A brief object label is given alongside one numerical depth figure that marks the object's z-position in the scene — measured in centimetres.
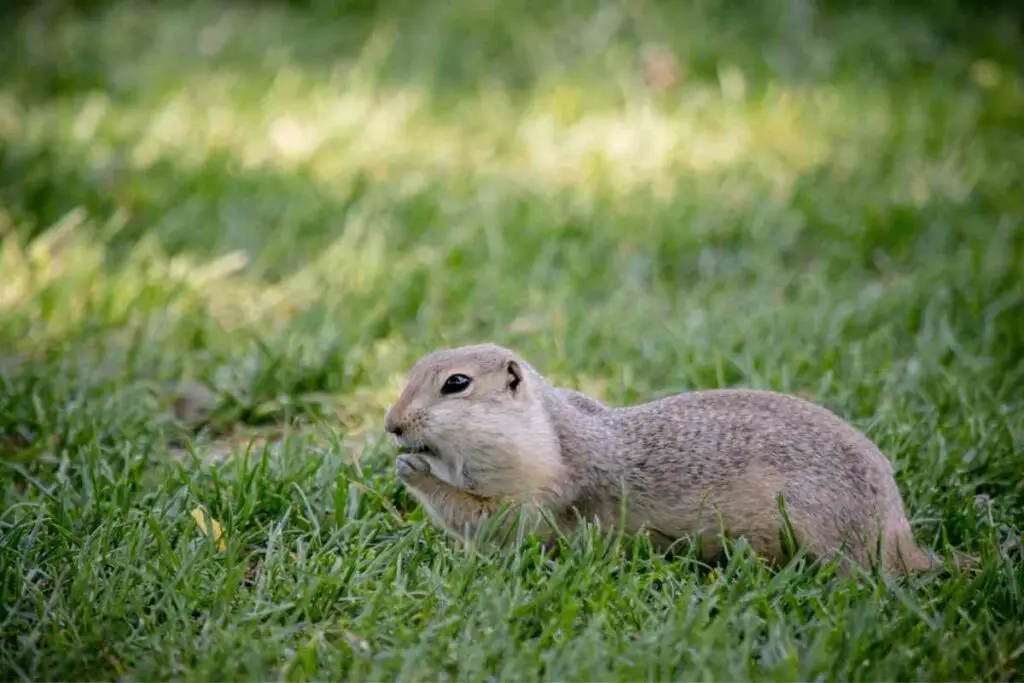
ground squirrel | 588
